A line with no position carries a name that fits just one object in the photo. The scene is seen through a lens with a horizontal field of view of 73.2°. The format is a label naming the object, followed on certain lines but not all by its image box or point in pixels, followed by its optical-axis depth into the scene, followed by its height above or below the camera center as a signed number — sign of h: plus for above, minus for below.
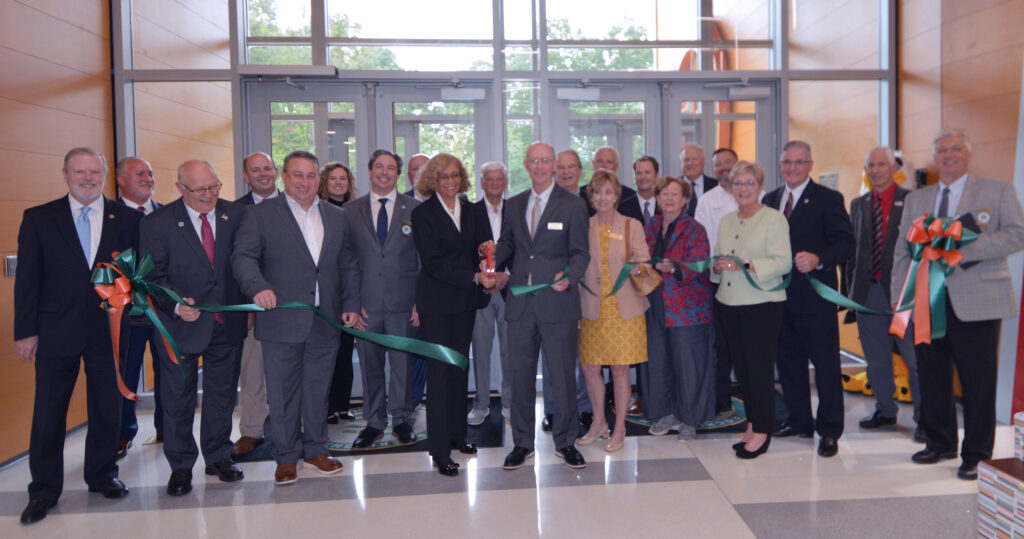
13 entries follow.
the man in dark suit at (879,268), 4.46 -0.20
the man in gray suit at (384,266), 4.21 -0.13
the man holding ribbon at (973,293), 3.45 -0.29
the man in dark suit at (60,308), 3.32 -0.29
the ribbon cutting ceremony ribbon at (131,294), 3.29 -0.23
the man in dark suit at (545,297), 3.73 -0.30
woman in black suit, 3.65 -0.18
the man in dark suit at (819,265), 3.95 -0.15
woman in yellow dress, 3.95 -0.31
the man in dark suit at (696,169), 5.01 +0.51
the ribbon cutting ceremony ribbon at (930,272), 3.41 -0.18
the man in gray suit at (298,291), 3.59 -0.24
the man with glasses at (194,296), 3.54 -0.26
